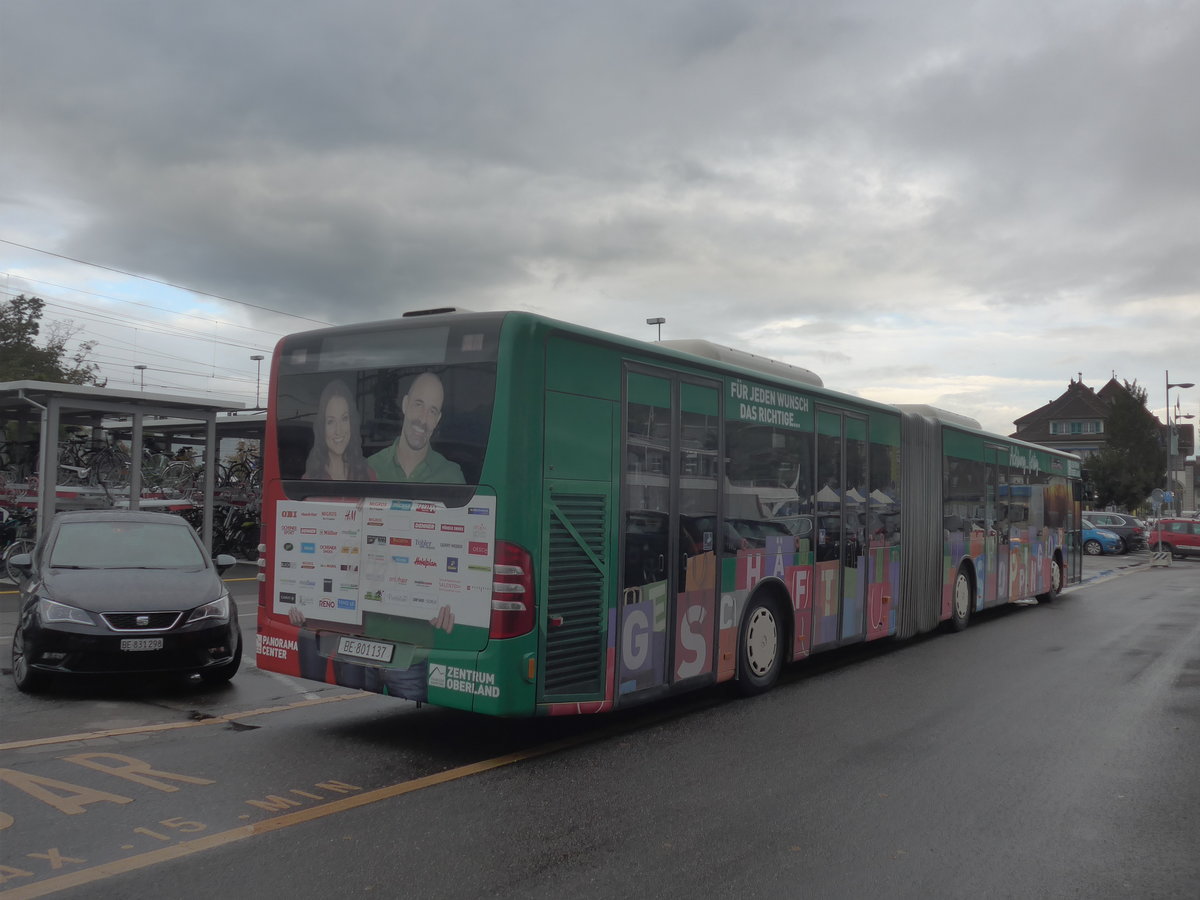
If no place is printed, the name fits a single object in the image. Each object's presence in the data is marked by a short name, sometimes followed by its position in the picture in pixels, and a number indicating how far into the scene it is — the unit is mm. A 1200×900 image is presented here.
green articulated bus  6199
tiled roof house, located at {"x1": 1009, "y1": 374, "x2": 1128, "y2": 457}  93000
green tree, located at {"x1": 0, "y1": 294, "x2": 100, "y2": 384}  37750
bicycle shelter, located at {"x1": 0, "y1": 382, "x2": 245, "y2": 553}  16078
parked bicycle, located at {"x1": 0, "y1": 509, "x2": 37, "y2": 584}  17469
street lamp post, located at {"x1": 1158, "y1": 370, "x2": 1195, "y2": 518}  50475
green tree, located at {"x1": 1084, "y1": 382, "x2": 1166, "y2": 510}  68812
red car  37781
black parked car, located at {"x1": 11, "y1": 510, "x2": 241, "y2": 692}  7797
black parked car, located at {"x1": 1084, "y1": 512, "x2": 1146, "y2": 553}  40562
